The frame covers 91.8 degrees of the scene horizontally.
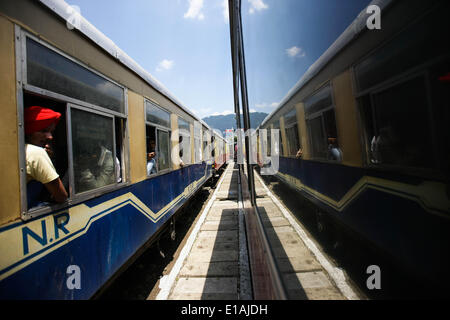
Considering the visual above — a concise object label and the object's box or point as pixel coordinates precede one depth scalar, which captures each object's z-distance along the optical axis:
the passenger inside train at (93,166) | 1.92
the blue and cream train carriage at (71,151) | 1.31
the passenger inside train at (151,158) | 3.39
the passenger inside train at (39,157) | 1.44
